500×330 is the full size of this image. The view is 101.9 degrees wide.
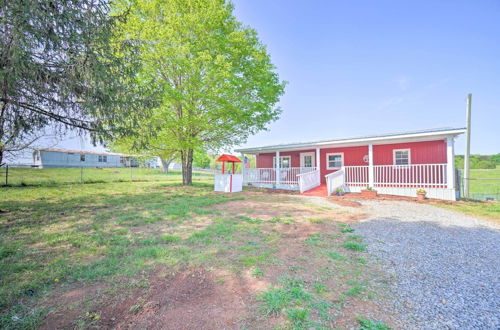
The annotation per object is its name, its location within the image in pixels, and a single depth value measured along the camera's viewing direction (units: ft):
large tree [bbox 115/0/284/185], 32.50
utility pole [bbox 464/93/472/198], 37.14
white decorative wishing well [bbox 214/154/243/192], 38.38
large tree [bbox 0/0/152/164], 12.20
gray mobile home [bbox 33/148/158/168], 82.84
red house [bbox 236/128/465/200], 30.97
